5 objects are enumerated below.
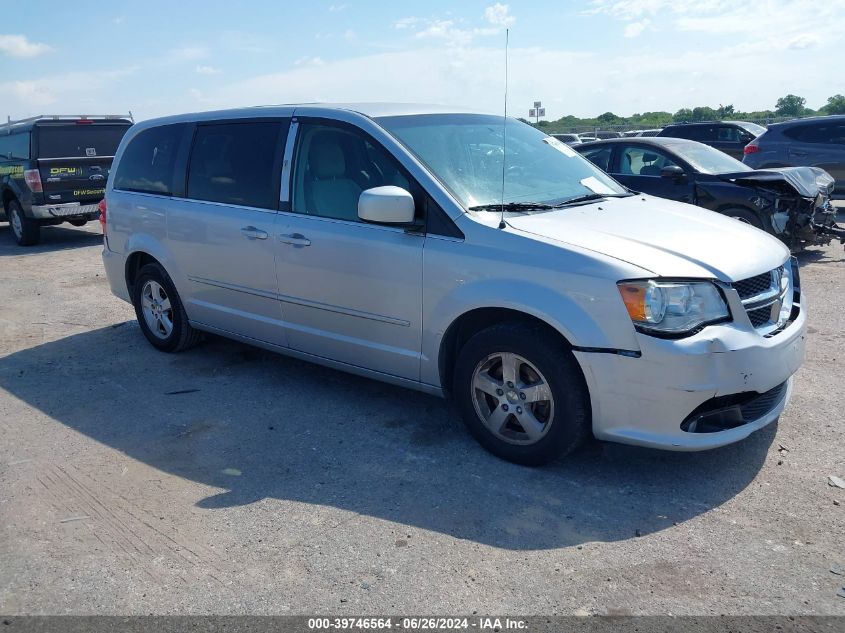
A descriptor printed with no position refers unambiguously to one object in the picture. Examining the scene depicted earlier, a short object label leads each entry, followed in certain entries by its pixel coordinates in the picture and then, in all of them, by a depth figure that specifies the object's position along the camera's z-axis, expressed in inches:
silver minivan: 142.8
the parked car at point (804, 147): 523.5
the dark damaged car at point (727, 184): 353.7
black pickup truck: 490.0
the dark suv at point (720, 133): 723.4
